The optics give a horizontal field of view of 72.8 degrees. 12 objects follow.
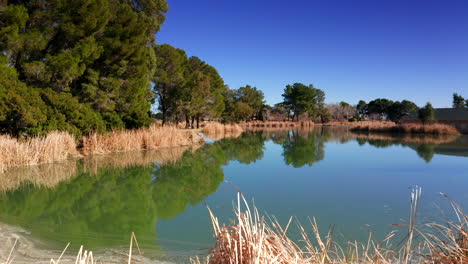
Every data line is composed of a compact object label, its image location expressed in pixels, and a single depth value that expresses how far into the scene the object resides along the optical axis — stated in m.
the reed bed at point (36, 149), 8.29
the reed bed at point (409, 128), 30.53
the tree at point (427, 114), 32.84
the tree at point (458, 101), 58.78
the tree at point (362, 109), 67.06
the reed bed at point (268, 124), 48.81
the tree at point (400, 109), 54.08
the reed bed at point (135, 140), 11.91
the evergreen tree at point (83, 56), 10.48
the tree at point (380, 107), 58.89
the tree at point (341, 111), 65.56
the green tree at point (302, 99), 54.09
